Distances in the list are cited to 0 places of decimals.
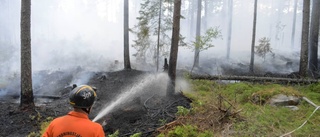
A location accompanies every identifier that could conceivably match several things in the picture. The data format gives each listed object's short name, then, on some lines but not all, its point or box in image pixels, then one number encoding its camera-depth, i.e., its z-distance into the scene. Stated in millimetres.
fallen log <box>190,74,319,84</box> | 12002
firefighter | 2619
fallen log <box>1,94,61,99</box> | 12997
